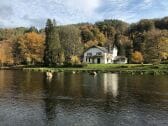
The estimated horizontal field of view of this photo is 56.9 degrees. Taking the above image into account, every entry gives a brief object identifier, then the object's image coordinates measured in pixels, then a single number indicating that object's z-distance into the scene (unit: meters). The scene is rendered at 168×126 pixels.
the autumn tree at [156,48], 57.01
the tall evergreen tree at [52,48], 58.10
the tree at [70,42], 70.74
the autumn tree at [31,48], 65.46
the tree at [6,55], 69.46
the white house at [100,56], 66.80
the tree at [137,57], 62.98
